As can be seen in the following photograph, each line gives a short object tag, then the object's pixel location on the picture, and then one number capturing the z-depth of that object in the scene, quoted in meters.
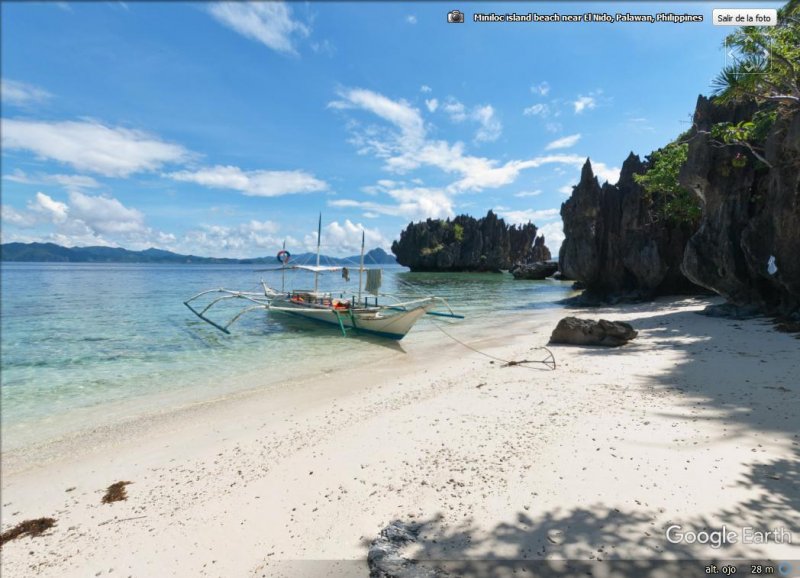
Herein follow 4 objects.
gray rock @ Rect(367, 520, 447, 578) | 3.13
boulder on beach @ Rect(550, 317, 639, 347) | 12.23
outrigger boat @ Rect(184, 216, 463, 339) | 16.94
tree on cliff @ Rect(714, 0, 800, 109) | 11.13
